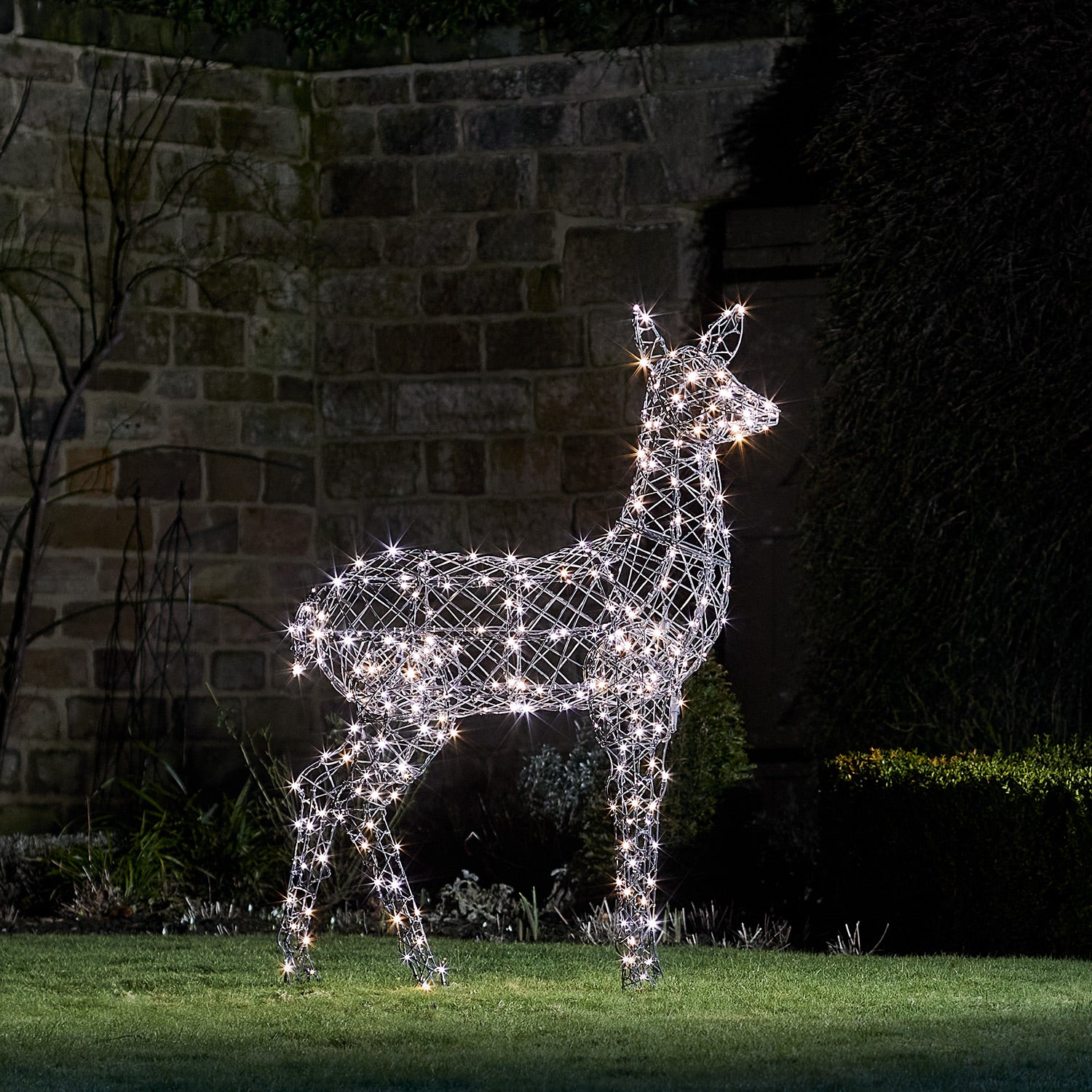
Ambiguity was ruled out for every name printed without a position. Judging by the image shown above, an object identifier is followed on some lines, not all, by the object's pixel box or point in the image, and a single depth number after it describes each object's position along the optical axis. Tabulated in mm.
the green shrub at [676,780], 14727
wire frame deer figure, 9719
